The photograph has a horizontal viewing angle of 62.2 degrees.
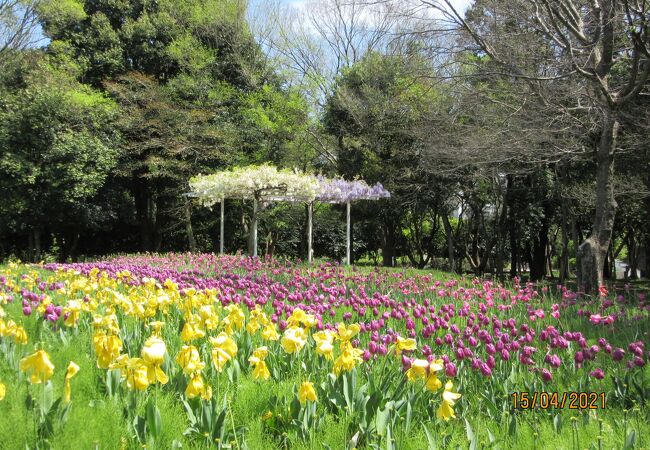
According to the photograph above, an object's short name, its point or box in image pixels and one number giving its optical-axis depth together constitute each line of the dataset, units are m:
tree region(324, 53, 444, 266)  16.27
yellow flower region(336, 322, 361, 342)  2.29
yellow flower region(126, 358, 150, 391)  1.97
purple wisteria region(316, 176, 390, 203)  13.02
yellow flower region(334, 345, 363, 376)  2.29
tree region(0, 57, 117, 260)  15.19
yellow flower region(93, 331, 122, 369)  2.19
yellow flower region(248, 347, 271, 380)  2.27
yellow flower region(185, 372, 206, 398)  2.01
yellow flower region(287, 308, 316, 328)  2.59
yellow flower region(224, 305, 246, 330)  2.84
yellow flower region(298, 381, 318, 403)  2.04
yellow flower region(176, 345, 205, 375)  2.09
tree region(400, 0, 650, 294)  6.16
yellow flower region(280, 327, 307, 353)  2.29
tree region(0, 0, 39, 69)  17.98
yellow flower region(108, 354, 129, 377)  2.01
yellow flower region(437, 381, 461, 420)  1.99
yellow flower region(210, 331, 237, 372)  2.17
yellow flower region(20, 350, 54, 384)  1.78
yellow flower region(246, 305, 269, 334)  2.86
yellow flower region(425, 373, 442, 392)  2.15
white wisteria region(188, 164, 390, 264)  11.88
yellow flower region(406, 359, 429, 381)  2.13
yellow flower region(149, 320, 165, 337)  2.55
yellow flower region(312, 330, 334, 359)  2.24
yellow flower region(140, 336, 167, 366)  1.85
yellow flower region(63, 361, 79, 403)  1.84
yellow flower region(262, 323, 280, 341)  2.62
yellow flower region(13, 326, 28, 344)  2.46
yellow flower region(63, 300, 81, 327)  2.85
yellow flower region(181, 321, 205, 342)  2.34
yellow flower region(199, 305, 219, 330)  2.81
